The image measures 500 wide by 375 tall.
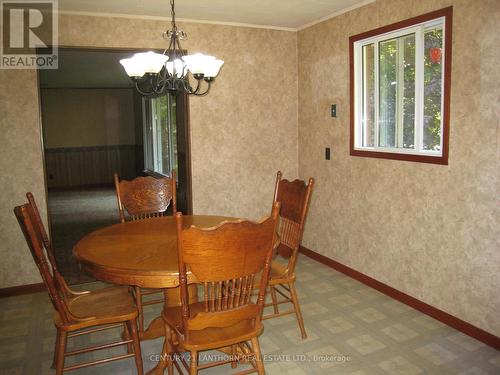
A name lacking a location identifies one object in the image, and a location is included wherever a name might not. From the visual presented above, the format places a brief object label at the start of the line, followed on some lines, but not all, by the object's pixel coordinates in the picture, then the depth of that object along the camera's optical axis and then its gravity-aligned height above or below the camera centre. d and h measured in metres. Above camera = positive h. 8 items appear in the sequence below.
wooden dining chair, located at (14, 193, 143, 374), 2.03 -0.85
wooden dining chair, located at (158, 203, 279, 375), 1.73 -0.59
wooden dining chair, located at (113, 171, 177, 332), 3.23 -0.37
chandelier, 2.54 +0.48
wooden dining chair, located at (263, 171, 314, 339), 2.78 -0.56
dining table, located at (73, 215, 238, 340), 1.97 -0.54
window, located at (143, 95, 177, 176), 7.63 +0.25
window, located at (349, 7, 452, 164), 2.99 +0.43
